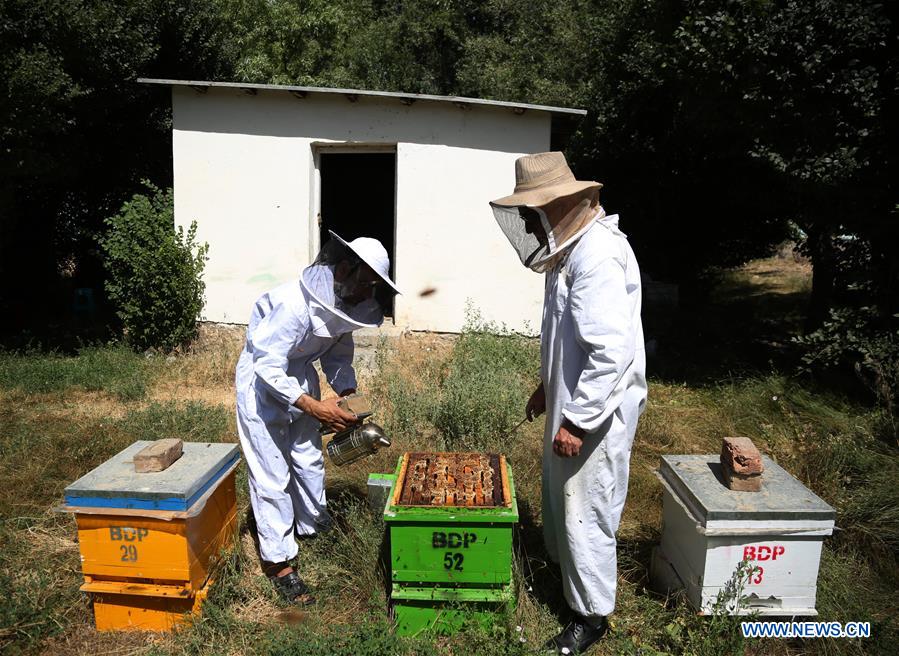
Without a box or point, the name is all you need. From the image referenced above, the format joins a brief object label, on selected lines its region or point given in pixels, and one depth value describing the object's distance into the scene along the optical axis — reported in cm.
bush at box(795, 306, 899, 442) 549
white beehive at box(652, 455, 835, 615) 276
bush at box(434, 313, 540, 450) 508
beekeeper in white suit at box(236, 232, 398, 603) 314
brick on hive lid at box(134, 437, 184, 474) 295
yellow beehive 277
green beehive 282
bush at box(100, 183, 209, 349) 761
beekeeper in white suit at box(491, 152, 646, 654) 267
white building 762
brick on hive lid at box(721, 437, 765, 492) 290
